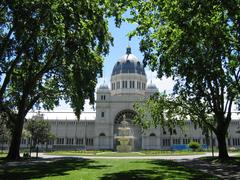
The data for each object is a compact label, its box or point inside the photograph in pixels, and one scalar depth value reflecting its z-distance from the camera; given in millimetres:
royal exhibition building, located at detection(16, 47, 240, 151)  101031
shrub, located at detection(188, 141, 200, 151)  72250
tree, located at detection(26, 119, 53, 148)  61062
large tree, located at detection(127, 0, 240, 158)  15945
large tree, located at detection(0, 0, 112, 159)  17969
